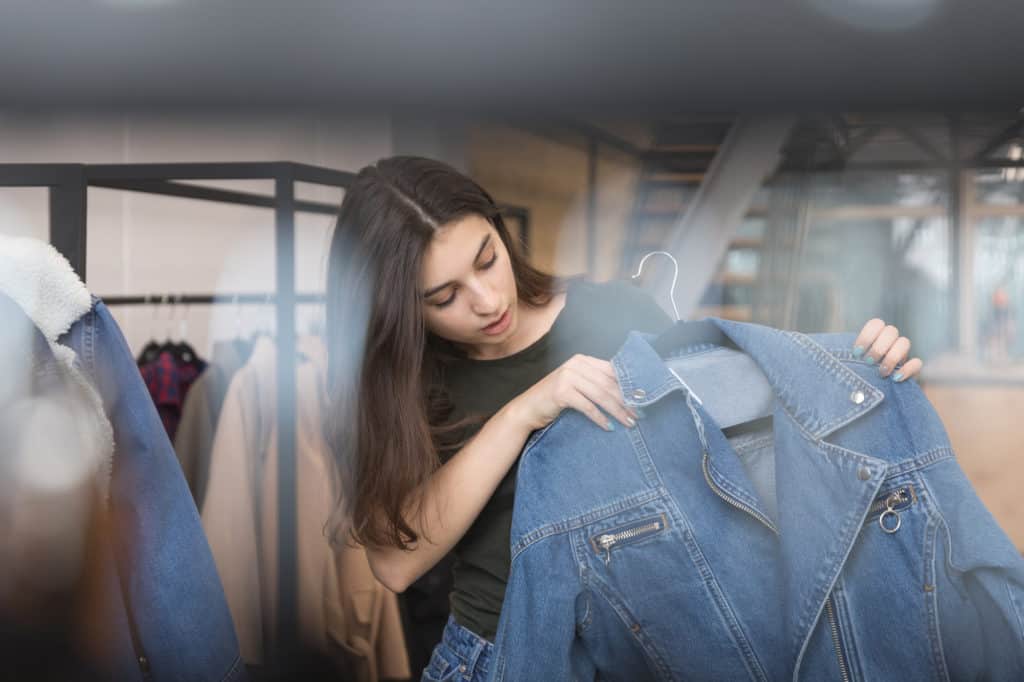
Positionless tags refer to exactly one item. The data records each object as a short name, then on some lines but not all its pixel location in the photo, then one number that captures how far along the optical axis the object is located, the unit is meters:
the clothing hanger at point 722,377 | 0.89
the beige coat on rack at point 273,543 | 1.63
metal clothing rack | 1.04
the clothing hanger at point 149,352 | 1.89
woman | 0.94
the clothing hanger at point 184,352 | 1.84
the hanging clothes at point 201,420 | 1.72
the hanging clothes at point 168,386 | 1.76
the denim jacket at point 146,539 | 0.87
